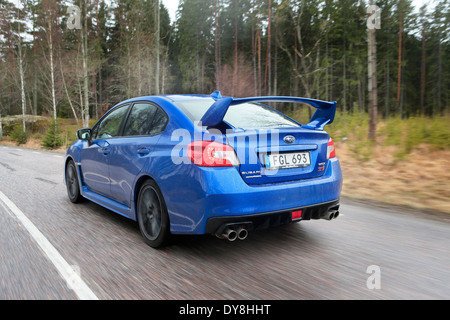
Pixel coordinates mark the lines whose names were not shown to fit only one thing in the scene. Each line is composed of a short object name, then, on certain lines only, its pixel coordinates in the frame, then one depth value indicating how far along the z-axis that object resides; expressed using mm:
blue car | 2898
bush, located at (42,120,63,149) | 20078
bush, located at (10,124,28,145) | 26375
